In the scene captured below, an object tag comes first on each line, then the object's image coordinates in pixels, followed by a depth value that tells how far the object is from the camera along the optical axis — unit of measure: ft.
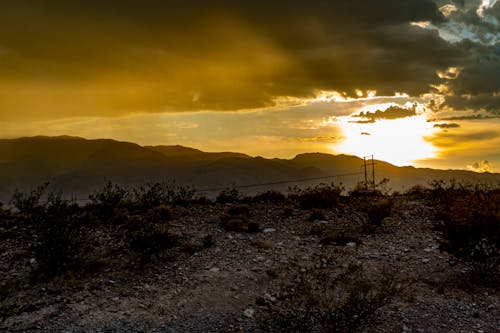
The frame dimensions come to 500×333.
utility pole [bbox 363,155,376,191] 72.14
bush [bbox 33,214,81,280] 40.75
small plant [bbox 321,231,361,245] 48.18
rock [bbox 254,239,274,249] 46.26
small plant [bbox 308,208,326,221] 56.08
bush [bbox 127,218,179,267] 43.38
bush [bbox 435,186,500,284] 38.78
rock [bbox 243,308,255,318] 32.53
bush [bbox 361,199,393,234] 52.56
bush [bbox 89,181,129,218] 61.54
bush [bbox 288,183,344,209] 60.80
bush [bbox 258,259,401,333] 29.48
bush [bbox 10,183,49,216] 63.41
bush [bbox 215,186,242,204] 65.21
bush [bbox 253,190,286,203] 64.80
